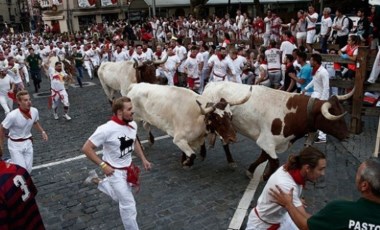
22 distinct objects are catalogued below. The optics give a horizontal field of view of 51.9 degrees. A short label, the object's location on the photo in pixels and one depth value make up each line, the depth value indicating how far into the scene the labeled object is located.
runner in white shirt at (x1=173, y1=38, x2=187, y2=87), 15.34
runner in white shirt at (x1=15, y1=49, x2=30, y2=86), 18.03
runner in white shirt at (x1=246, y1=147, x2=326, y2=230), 3.47
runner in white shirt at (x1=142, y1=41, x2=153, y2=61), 15.14
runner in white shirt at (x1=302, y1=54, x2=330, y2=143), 8.30
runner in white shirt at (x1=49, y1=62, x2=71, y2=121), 12.44
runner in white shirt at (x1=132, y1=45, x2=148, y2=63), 14.73
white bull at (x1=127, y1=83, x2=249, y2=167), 7.00
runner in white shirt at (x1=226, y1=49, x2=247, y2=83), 11.94
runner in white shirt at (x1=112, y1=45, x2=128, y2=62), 16.47
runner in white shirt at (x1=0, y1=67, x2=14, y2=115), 11.87
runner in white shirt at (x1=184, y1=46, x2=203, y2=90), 13.45
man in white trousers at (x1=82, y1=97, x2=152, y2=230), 4.89
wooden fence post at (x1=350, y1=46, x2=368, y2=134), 9.22
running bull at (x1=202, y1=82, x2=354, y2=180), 6.69
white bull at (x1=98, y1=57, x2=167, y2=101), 11.90
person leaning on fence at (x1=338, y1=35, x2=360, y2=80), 10.80
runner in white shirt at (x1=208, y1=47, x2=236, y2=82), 11.87
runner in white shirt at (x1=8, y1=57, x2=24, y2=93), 14.06
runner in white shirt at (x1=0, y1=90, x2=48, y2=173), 6.62
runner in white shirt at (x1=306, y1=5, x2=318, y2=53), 15.14
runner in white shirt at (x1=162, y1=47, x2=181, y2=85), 14.31
